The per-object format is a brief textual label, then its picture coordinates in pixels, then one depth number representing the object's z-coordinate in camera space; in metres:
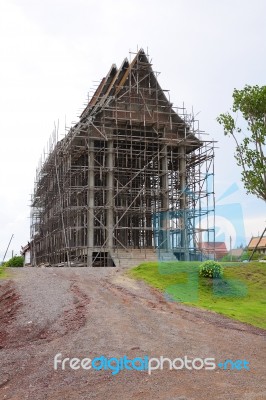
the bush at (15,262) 32.62
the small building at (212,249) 34.94
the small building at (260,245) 60.91
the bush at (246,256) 40.09
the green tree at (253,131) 25.61
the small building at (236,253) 38.89
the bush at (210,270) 20.28
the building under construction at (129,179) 33.41
